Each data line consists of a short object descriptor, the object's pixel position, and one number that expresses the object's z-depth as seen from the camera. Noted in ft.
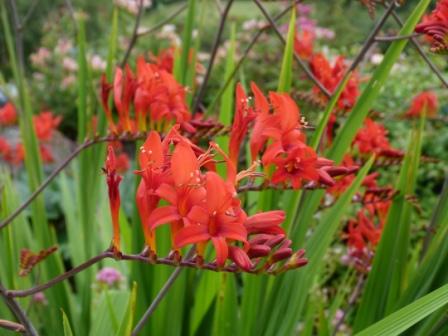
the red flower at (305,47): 6.59
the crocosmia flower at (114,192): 2.53
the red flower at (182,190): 2.47
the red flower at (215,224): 2.43
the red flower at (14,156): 11.23
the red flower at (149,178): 2.57
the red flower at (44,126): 11.22
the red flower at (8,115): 11.51
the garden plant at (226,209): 2.57
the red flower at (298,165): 3.15
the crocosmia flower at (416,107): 7.41
